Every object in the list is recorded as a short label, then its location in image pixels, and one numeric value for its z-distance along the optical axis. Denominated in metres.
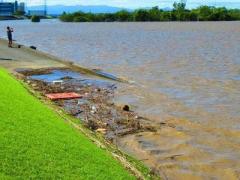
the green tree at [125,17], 196.07
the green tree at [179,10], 182.46
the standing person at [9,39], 39.37
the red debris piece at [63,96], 19.04
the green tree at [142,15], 189.38
